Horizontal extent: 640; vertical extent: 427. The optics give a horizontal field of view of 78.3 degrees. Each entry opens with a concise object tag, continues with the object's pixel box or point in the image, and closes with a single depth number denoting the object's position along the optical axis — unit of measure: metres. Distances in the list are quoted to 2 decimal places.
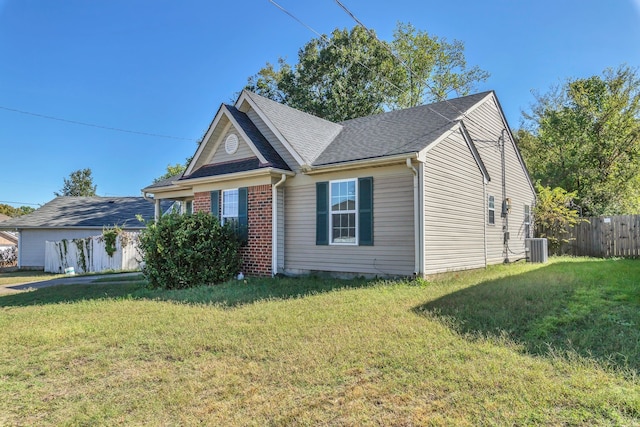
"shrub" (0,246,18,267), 26.19
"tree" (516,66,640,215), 21.31
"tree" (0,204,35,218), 61.29
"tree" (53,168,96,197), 51.62
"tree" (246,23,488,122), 26.25
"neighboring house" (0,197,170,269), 21.91
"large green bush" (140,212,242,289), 10.27
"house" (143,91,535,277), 9.42
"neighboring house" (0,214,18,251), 36.02
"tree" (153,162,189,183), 39.85
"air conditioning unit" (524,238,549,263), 14.47
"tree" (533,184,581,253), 16.97
